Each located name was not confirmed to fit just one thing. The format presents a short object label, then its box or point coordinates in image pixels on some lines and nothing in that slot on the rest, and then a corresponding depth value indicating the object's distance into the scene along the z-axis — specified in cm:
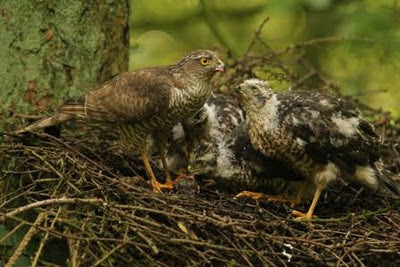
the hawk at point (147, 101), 1116
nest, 879
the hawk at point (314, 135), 1078
